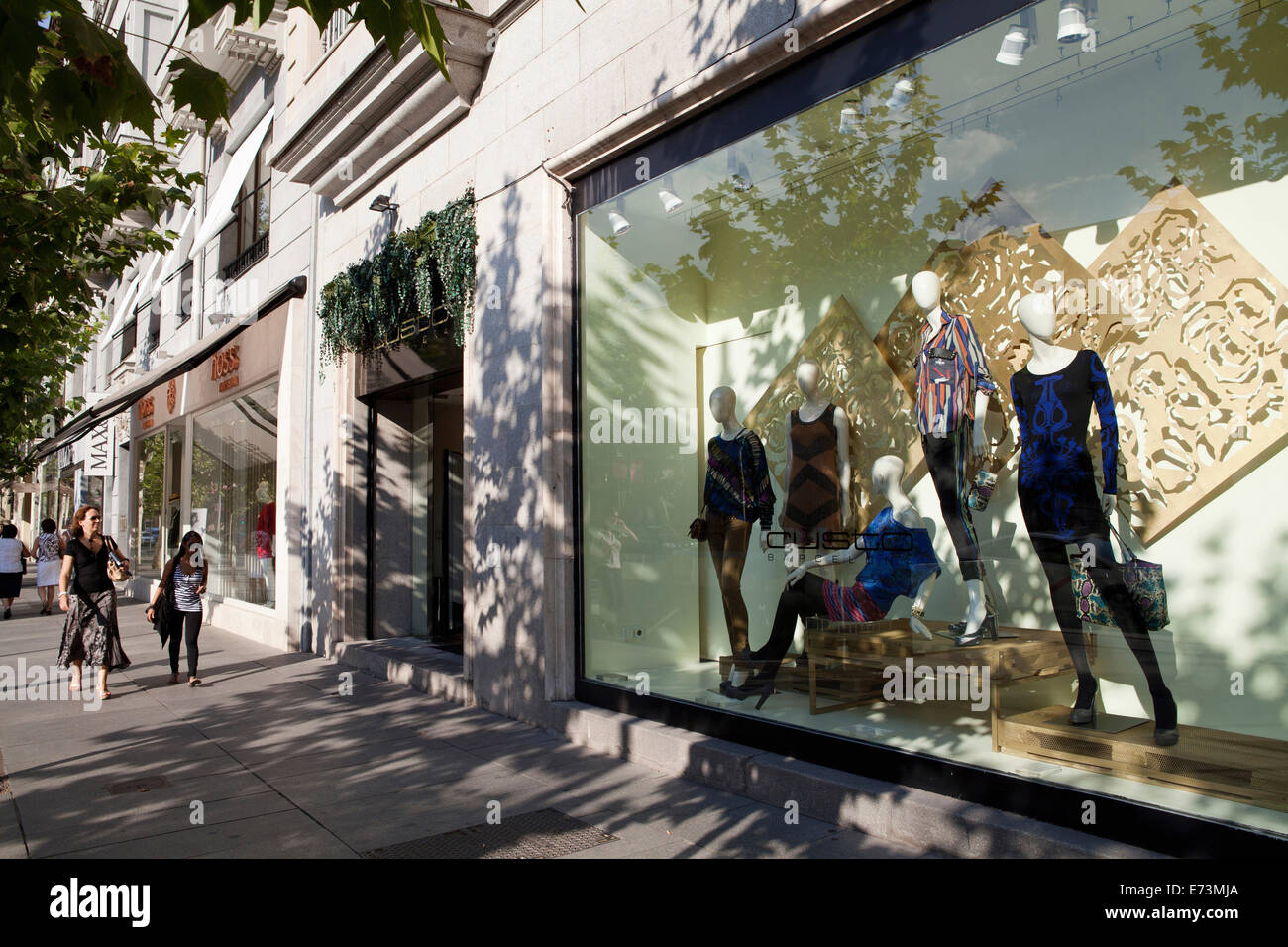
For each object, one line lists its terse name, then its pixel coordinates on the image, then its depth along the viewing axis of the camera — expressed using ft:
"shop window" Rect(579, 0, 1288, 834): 14.55
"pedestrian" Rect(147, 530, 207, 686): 32.09
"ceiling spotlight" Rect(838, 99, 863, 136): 18.30
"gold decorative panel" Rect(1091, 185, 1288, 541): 14.62
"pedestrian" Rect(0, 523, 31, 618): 59.47
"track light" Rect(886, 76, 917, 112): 17.43
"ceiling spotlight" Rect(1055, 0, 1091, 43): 15.05
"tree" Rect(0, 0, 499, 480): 11.91
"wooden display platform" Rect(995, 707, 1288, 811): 12.86
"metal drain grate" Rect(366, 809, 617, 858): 15.47
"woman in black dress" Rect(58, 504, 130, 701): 30.71
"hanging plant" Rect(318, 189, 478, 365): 28.55
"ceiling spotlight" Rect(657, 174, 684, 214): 22.74
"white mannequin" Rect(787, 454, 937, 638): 19.48
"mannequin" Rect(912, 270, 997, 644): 18.25
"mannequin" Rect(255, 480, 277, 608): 44.91
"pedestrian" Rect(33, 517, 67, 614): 62.64
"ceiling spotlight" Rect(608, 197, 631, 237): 24.00
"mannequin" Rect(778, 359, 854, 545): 20.94
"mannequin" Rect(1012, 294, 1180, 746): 15.43
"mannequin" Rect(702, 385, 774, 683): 22.00
